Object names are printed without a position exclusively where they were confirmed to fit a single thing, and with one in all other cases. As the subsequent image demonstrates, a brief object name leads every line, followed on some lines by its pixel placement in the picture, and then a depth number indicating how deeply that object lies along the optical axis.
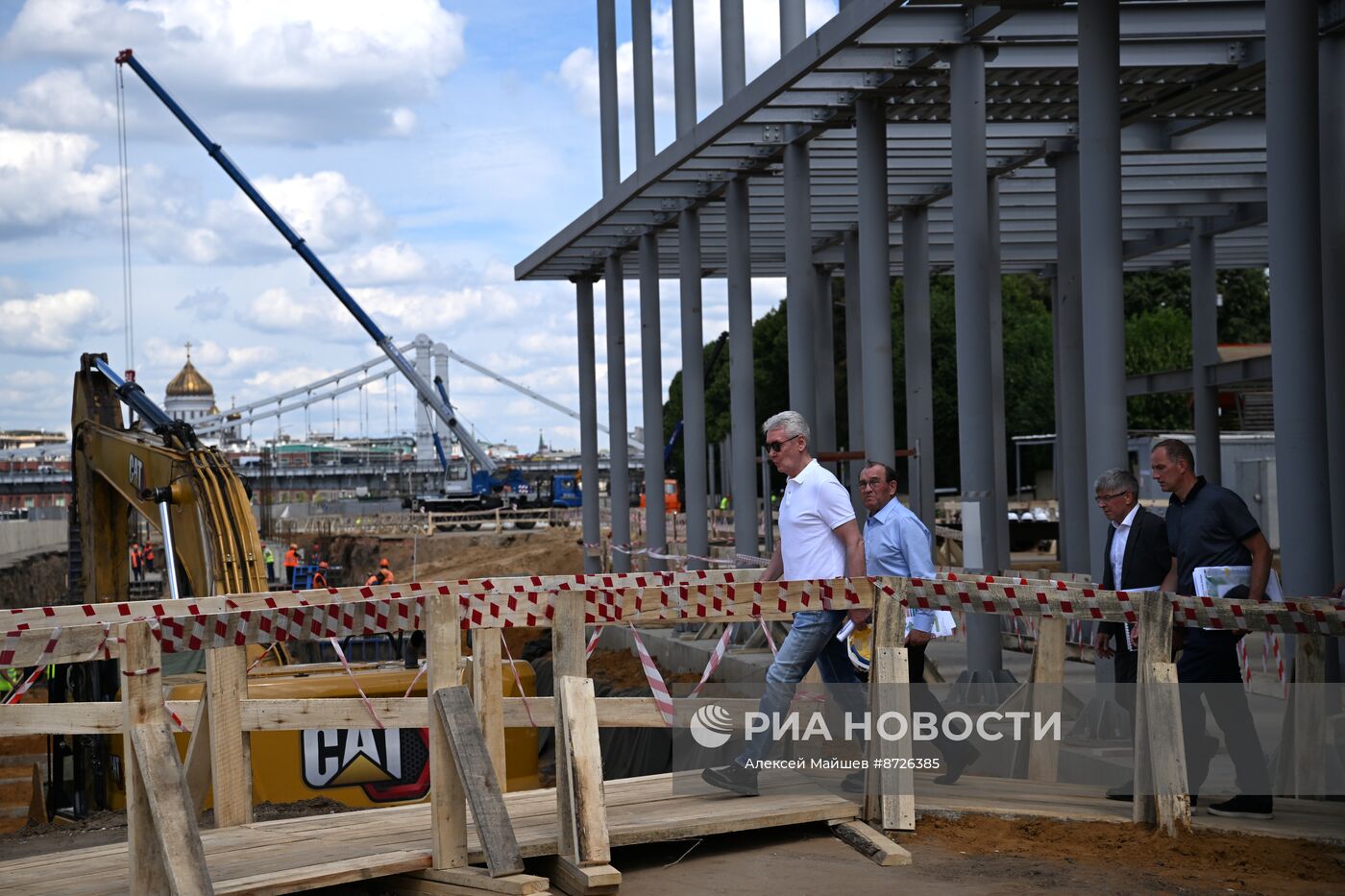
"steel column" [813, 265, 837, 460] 22.75
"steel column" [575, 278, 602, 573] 23.59
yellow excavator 11.16
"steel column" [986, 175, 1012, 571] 17.88
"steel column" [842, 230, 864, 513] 22.41
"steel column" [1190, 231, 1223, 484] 22.28
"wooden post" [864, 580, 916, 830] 6.94
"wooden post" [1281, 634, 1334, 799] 6.97
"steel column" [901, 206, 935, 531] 20.11
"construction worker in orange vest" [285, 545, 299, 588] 40.81
